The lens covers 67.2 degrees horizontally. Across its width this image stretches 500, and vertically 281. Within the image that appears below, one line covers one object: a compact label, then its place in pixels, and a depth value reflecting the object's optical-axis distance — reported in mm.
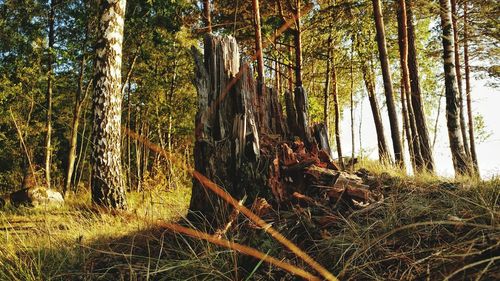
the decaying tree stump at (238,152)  3326
